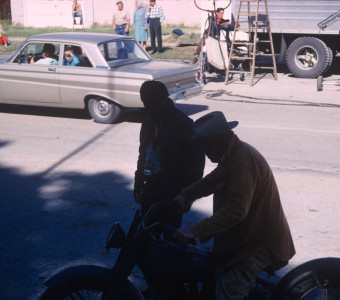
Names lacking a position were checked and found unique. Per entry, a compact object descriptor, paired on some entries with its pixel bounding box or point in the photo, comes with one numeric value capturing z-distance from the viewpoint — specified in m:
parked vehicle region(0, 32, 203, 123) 10.30
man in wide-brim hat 3.08
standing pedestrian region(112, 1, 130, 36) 20.52
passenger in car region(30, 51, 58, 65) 10.98
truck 15.77
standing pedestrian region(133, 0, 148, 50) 20.55
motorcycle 3.23
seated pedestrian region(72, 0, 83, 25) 28.46
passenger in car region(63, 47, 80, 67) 10.72
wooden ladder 15.22
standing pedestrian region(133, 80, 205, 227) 4.43
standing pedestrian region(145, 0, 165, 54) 20.52
